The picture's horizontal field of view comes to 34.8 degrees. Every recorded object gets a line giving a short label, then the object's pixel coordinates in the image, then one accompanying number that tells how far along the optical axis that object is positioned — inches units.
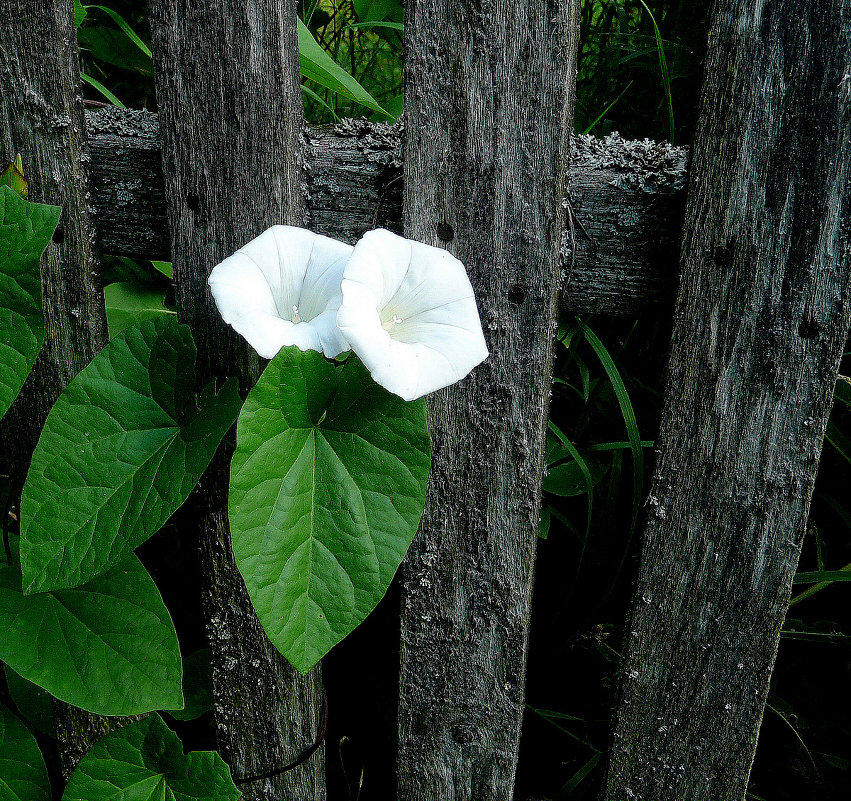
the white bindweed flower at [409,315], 19.1
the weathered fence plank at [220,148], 21.0
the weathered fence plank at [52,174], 21.6
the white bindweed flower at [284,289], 19.6
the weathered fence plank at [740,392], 20.0
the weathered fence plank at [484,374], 20.5
